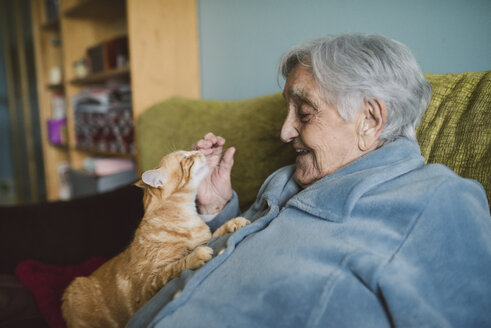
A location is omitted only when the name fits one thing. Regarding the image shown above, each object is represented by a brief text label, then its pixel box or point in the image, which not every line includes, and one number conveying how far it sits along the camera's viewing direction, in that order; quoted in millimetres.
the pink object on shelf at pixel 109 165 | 2424
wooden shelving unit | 1819
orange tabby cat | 910
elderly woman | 567
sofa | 739
